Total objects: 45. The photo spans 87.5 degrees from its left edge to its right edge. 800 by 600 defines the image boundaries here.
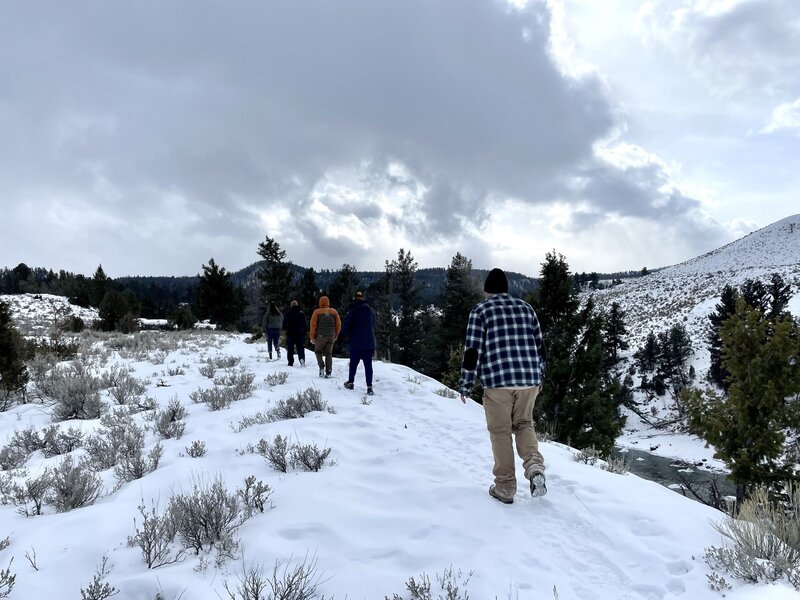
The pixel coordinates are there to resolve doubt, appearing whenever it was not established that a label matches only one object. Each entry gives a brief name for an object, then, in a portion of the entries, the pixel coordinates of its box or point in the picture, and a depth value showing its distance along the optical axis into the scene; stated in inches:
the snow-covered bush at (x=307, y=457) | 171.2
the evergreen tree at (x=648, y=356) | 1895.9
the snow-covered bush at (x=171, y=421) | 219.1
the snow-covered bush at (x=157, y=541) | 111.3
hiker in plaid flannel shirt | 153.9
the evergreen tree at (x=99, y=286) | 2117.9
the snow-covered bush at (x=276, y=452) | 170.6
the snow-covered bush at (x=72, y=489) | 141.6
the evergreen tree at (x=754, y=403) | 463.8
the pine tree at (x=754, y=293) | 1293.1
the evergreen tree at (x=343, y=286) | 1812.3
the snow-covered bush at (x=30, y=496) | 140.6
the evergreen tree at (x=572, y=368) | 687.7
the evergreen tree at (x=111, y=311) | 1268.5
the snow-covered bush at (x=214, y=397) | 280.2
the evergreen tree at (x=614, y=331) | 1858.3
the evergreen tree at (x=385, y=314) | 1665.8
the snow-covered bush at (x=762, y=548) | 100.9
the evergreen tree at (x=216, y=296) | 1803.6
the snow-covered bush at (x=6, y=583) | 97.3
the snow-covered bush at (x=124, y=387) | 299.3
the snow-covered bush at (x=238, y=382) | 316.5
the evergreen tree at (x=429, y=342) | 1439.5
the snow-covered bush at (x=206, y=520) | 116.5
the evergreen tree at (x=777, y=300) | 1332.7
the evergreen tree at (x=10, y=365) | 318.0
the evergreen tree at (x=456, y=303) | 1385.3
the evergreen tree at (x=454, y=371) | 768.3
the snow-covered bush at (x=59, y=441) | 202.1
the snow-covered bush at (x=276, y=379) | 376.1
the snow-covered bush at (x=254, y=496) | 137.3
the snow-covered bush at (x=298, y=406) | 256.5
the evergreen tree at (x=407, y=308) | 1706.4
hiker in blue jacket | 348.8
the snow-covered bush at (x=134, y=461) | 165.9
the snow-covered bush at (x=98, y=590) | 94.7
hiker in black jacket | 485.1
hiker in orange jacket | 417.1
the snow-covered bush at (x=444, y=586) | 97.8
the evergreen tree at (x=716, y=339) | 1430.9
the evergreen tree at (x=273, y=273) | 1697.8
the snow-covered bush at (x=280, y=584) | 94.0
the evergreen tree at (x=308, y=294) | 1884.8
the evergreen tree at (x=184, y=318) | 1704.0
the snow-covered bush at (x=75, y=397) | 264.7
